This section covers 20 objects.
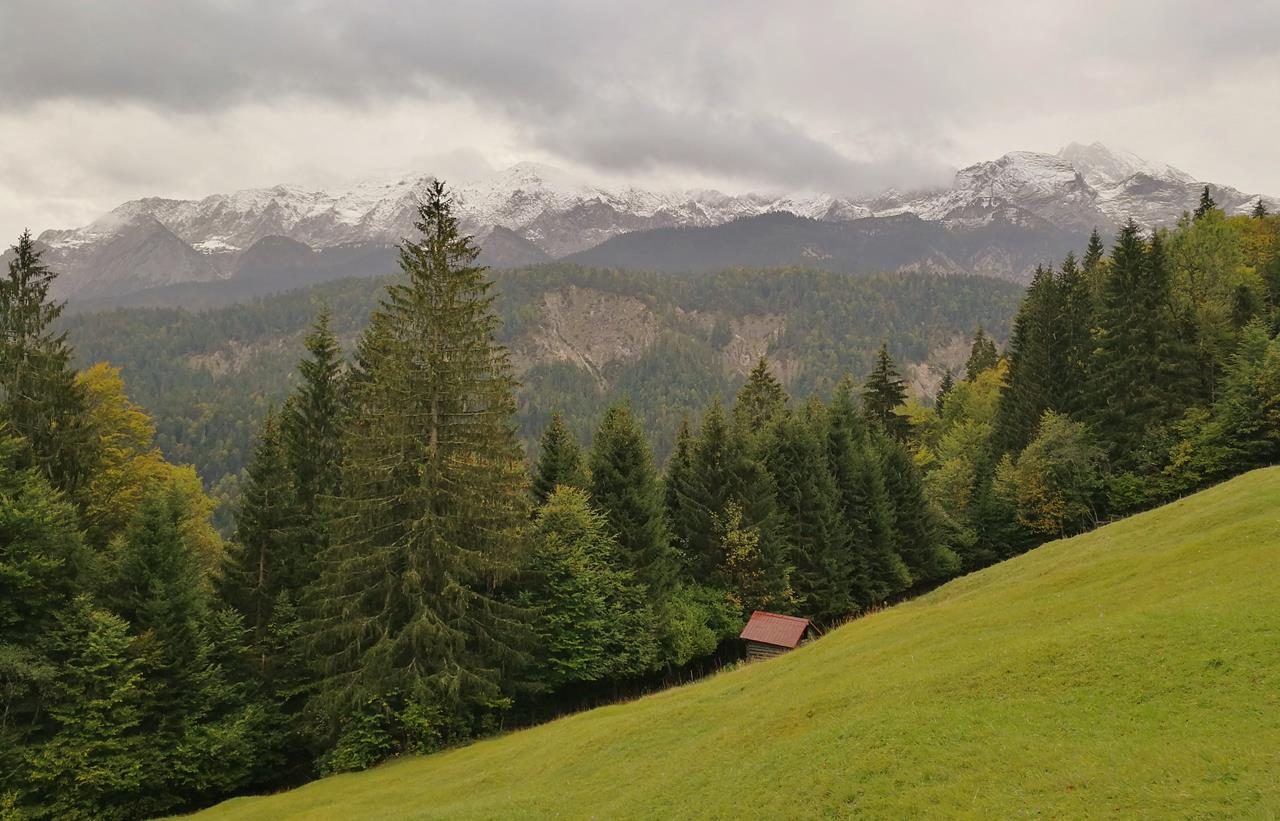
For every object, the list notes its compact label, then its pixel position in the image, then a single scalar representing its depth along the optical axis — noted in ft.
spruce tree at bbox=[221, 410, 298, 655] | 138.72
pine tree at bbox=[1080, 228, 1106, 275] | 304.01
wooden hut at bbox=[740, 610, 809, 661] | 153.85
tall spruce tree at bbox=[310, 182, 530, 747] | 123.54
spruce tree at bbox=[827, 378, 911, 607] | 218.79
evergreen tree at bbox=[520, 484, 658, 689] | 145.59
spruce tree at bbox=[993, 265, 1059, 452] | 240.12
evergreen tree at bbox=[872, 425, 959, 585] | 233.55
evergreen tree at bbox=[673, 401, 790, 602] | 192.95
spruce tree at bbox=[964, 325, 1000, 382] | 390.07
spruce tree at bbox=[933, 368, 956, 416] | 363.76
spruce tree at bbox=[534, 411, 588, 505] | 170.81
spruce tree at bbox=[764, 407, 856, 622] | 207.00
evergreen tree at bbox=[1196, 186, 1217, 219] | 274.48
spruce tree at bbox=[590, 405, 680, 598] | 170.09
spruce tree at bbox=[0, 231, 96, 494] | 136.46
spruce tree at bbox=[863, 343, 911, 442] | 269.23
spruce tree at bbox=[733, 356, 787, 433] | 248.32
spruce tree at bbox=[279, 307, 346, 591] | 142.20
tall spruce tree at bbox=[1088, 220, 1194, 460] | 193.16
